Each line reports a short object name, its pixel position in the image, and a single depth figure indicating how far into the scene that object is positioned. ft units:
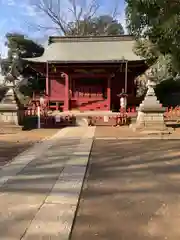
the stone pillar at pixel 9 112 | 31.09
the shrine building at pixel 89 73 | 46.82
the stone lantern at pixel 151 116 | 29.74
